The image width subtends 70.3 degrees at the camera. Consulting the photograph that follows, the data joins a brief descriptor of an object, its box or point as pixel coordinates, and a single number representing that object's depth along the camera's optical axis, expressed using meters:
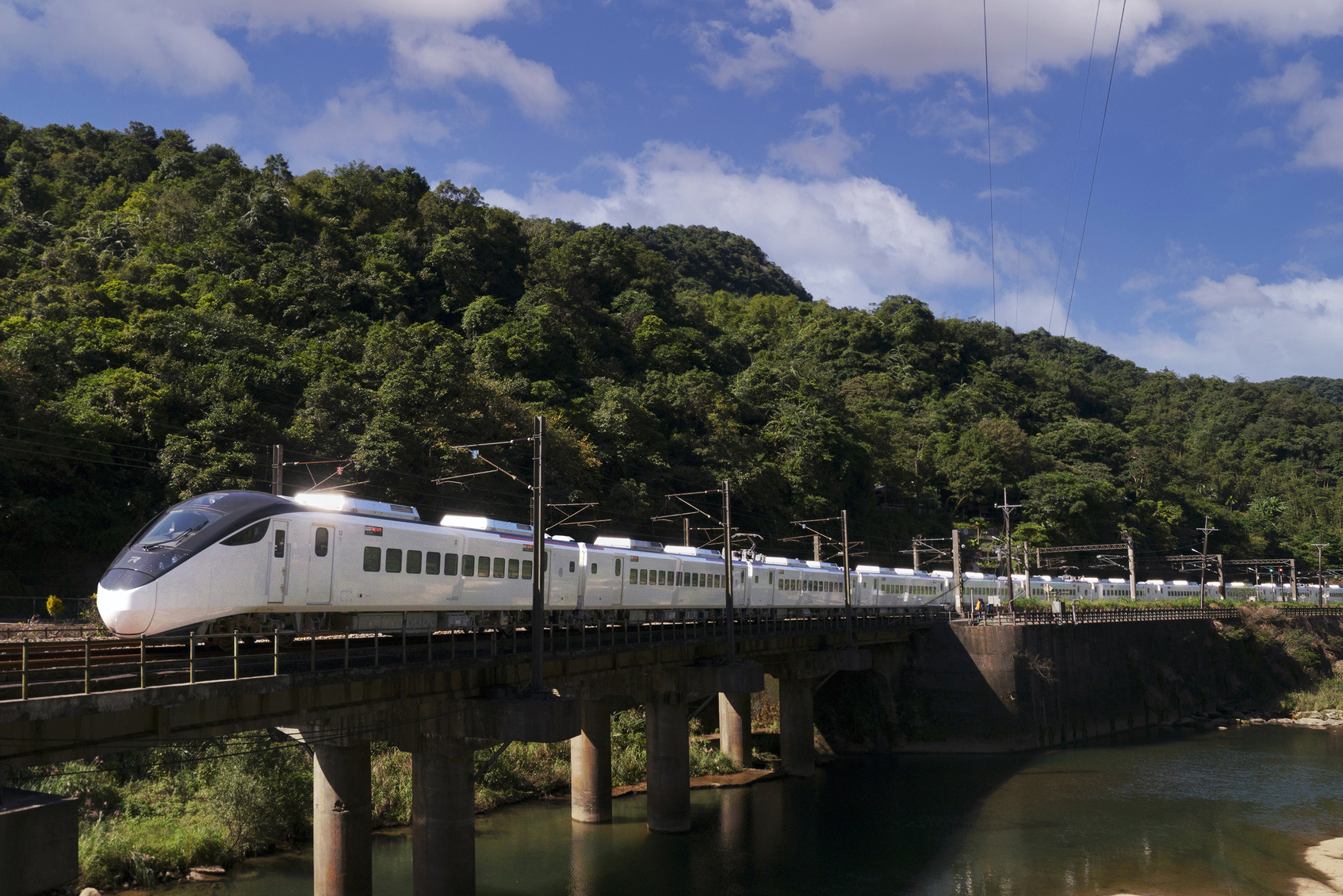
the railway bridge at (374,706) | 13.30
